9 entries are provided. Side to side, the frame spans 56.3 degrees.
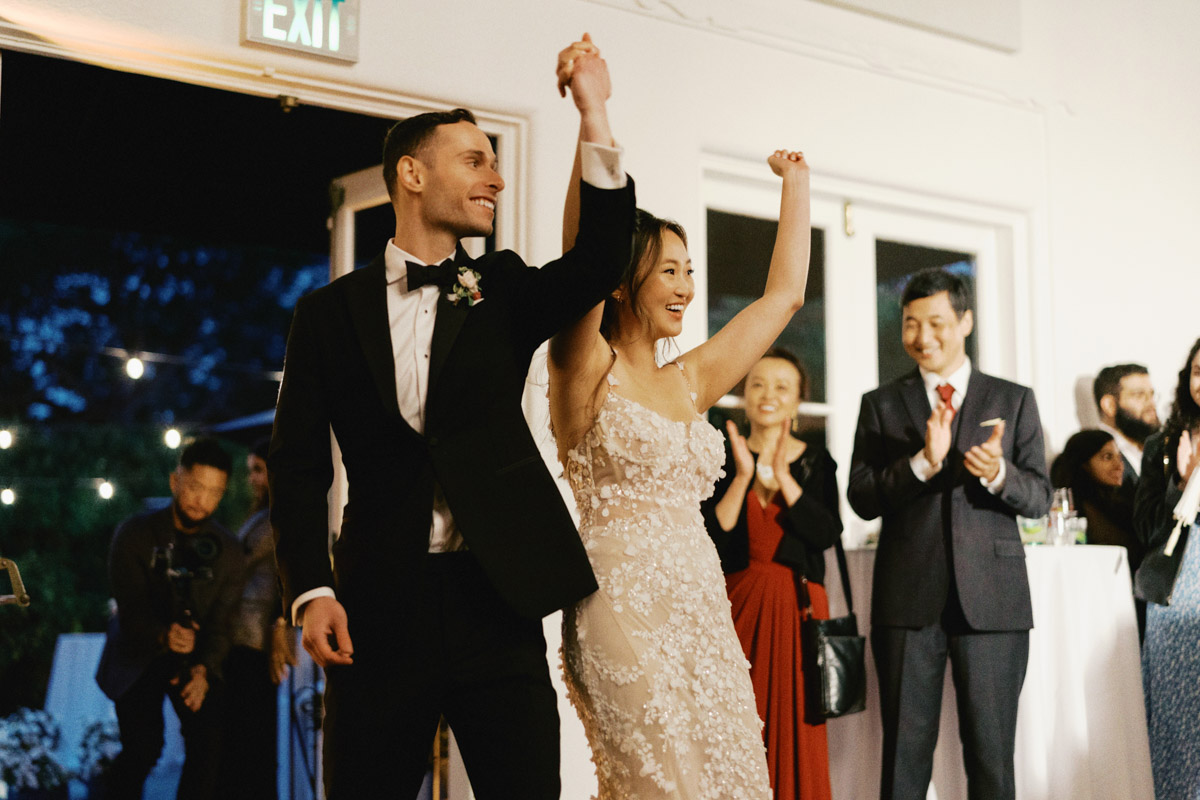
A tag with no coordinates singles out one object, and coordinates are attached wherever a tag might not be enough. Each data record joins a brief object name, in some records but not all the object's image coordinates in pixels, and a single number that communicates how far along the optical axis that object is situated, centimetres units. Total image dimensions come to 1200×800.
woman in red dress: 368
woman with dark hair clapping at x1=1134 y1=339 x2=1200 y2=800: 396
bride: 215
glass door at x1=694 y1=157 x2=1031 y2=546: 473
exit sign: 362
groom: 190
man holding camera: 500
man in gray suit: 368
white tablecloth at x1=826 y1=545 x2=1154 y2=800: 409
